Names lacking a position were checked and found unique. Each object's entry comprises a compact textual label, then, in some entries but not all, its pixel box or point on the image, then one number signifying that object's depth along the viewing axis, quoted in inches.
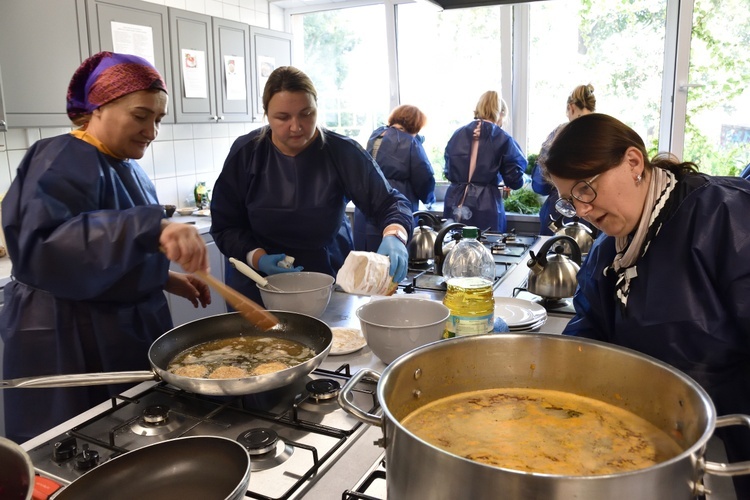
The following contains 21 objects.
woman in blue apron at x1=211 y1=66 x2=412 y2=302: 90.1
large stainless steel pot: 23.1
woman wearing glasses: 49.3
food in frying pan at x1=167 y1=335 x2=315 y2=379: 51.6
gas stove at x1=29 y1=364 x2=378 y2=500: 40.0
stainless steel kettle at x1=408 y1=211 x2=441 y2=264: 101.7
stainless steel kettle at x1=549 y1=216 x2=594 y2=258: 105.3
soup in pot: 32.8
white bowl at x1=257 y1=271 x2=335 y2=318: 67.2
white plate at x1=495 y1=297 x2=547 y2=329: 67.6
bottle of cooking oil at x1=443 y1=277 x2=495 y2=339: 53.7
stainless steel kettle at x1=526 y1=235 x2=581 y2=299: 76.6
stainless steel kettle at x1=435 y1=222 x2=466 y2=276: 83.8
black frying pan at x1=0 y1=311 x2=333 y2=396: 44.1
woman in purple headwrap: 56.6
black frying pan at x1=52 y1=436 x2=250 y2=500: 34.3
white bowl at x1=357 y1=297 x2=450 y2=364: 53.4
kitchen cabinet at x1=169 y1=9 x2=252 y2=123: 158.4
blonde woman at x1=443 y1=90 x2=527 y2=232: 184.7
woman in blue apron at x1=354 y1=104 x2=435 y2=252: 182.9
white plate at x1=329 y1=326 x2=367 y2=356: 61.7
